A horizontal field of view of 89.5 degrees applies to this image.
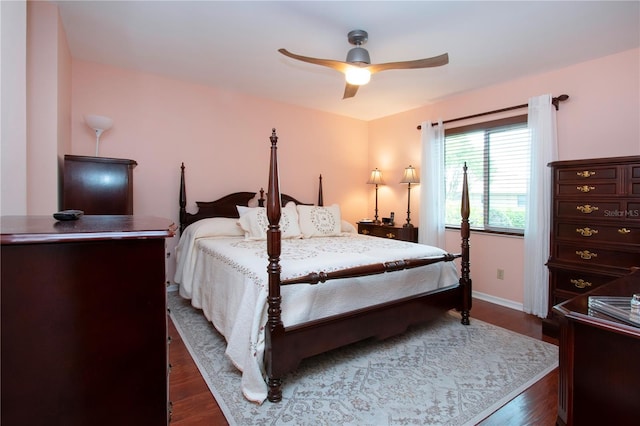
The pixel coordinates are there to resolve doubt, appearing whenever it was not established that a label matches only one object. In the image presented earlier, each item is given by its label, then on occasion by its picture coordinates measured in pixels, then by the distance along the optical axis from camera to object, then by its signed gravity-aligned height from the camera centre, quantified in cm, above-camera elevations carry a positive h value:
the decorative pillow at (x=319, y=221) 365 -12
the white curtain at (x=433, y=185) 416 +33
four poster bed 189 -55
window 355 +47
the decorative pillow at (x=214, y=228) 333 -19
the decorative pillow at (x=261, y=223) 330 -13
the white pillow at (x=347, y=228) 412 -22
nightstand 433 -29
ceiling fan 229 +106
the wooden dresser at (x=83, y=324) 65 -25
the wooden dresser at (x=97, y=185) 249 +21
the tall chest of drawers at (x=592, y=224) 244 -11
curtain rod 316 +112
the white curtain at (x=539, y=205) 320 +6
